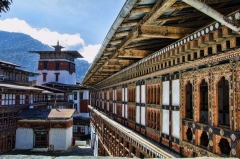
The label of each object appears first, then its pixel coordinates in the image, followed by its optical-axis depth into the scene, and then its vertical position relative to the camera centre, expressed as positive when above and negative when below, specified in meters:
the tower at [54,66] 57.59 +6.48
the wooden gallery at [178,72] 5.57 +0.67
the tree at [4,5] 5.59 +2.19
